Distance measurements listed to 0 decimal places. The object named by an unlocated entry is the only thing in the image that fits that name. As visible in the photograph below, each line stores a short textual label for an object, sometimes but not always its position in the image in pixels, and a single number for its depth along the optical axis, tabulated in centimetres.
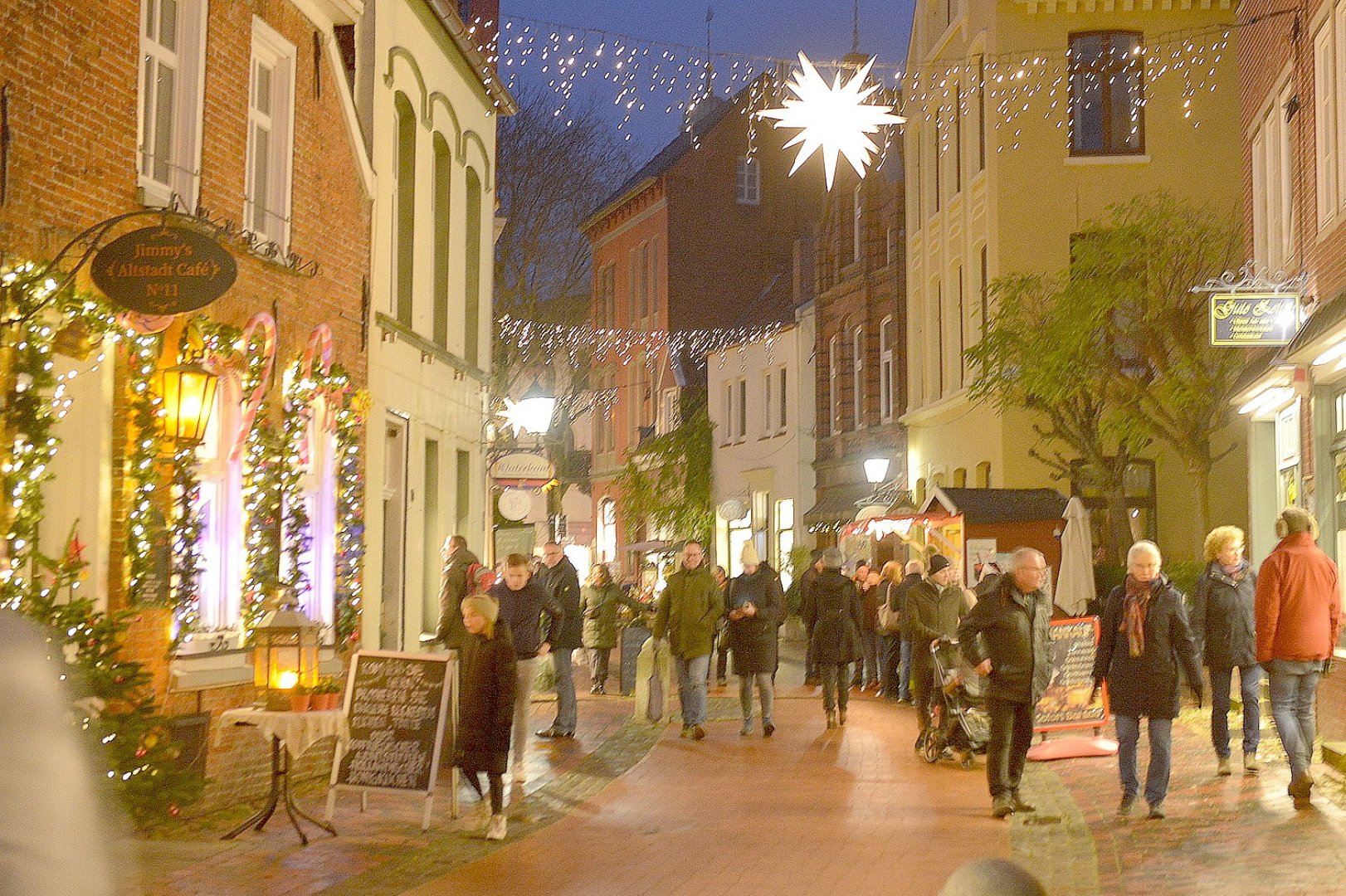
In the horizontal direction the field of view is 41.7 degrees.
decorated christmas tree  900
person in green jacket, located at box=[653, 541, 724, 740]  1675
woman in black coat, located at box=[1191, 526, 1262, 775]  1304
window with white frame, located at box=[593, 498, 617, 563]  5728
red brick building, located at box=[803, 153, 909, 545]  3794
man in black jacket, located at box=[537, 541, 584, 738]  1659
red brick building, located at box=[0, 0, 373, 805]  988
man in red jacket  1152
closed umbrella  2120
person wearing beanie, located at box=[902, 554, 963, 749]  1528
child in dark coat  1066
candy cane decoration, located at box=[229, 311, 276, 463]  1247
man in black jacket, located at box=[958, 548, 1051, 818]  1134
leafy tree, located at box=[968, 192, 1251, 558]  2370
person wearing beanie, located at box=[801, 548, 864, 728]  1770
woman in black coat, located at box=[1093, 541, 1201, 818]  1089
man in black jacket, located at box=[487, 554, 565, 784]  1427
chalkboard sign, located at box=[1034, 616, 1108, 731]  1555
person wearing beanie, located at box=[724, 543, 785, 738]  1695
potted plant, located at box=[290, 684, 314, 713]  1076
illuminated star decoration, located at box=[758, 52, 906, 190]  1296
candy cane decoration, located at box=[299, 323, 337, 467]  1382
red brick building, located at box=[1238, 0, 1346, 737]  1459
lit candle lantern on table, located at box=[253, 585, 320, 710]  1107
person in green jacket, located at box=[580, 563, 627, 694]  2202
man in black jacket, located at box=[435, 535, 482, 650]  1588
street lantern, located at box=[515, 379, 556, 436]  2923
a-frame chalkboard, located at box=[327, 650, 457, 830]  1090
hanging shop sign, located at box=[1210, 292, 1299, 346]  1609
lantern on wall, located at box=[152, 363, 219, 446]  1075
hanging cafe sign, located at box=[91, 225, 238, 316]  959
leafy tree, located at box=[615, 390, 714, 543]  4891
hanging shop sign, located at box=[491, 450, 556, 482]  2334
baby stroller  1402
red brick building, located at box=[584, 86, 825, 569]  5331
